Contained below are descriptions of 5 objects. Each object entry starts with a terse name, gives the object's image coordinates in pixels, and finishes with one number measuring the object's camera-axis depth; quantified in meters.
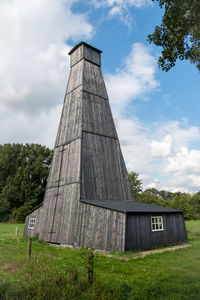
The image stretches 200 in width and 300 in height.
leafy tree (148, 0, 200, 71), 7.51
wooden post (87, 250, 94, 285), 6.19
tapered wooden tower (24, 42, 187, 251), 14.30
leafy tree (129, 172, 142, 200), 43.75
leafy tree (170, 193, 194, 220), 47.97
